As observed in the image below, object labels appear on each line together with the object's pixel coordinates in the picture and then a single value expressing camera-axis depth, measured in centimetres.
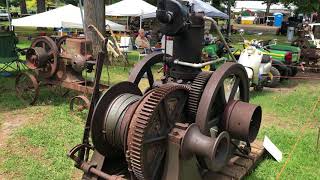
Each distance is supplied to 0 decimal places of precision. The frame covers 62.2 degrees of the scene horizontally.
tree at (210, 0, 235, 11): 2329
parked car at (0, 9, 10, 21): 2387
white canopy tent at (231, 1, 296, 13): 3584
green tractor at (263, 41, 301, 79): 703
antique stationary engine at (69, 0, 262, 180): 217
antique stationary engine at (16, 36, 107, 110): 469
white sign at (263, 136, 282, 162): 347
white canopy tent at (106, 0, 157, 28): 1201
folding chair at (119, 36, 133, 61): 984
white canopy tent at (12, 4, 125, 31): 972
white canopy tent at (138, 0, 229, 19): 1172
